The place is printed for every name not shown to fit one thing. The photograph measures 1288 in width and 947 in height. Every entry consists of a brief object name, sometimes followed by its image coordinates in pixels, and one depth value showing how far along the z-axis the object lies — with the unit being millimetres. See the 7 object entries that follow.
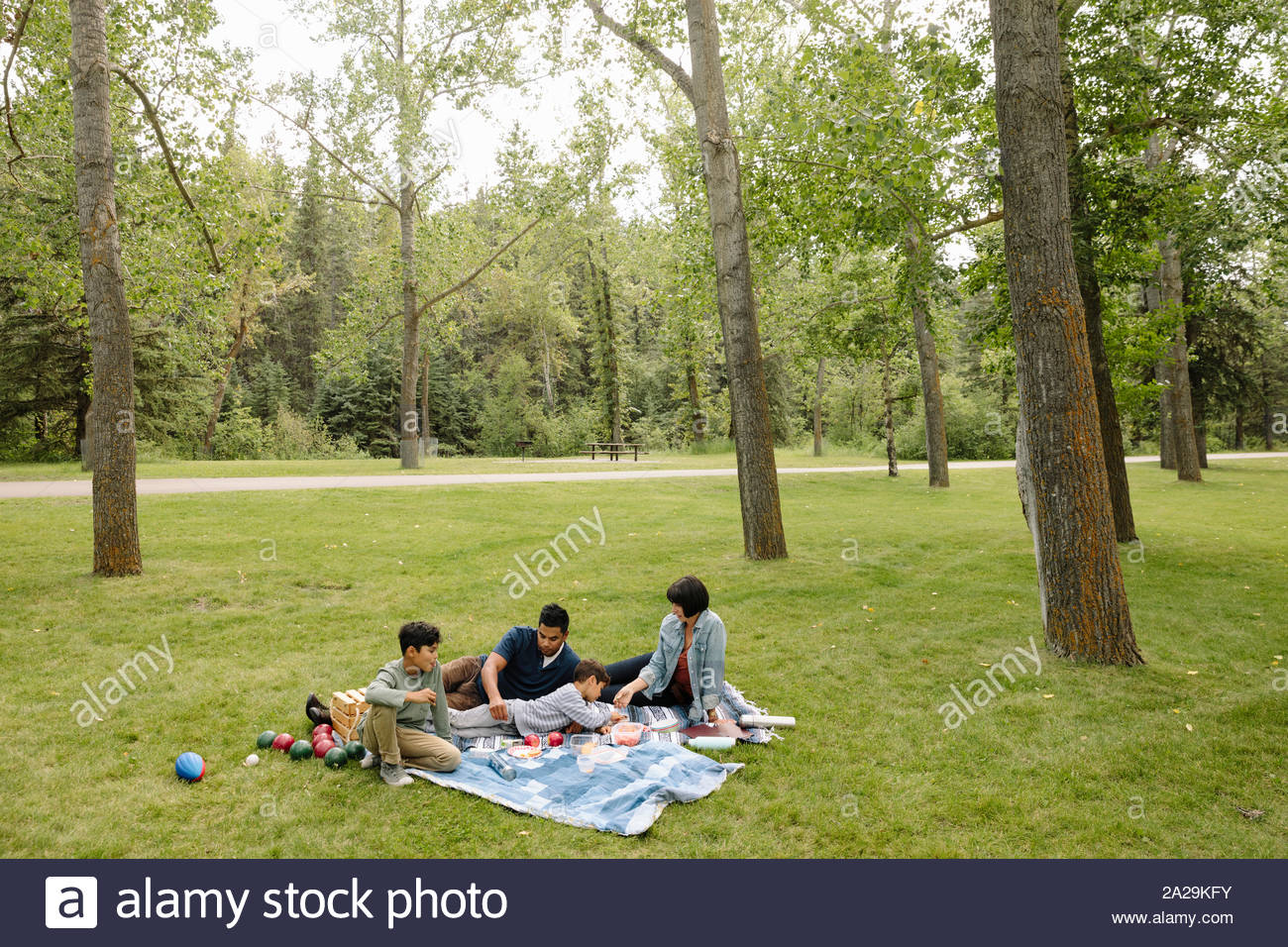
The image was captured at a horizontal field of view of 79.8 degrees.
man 6031
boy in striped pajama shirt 5801
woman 5965
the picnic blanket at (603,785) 4574
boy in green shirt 5066
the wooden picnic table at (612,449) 34625
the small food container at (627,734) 5625
